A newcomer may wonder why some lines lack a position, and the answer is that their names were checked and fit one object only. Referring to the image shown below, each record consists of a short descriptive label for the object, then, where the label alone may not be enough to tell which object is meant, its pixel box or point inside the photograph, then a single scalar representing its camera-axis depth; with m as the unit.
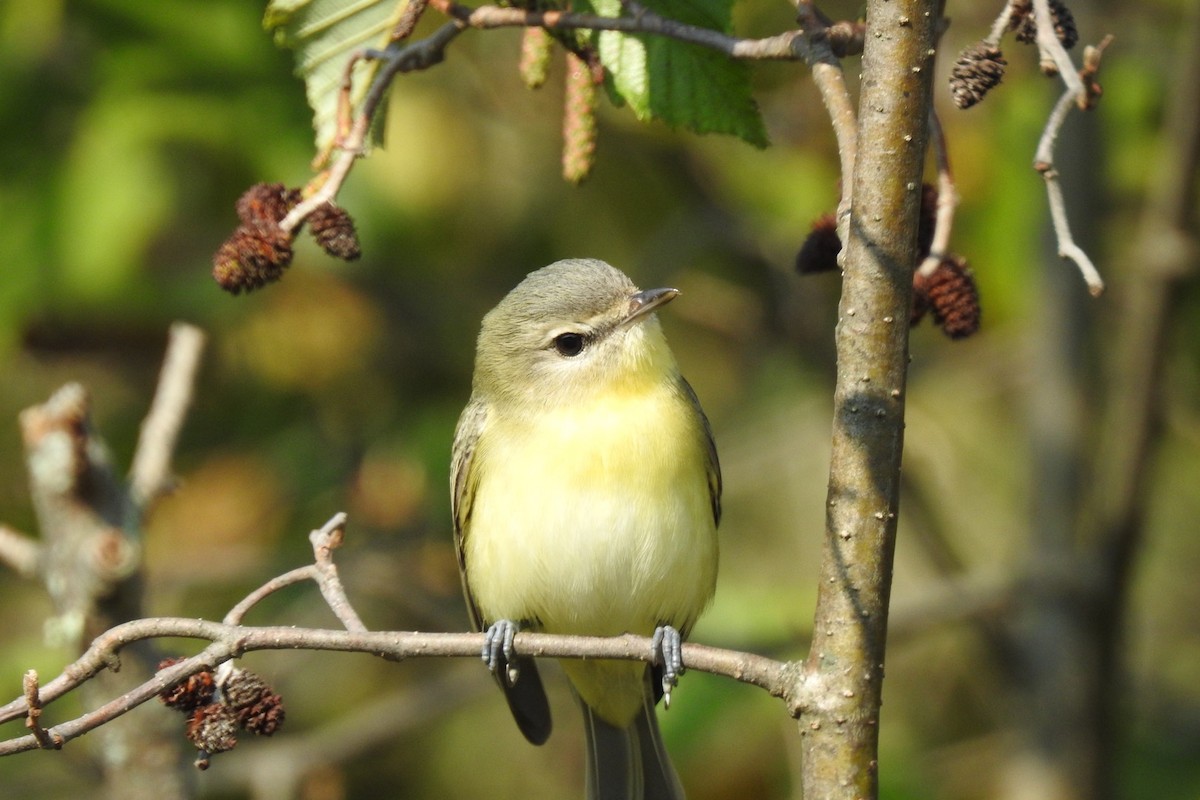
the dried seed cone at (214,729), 5.10
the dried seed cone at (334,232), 5.62
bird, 8.02
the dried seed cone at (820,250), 5.94
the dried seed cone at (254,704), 5.24
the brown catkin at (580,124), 6.33
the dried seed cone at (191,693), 5.25
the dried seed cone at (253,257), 5.62
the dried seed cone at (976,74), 5.24
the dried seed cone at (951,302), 5.67
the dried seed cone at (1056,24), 5.35
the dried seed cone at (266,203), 5.77
